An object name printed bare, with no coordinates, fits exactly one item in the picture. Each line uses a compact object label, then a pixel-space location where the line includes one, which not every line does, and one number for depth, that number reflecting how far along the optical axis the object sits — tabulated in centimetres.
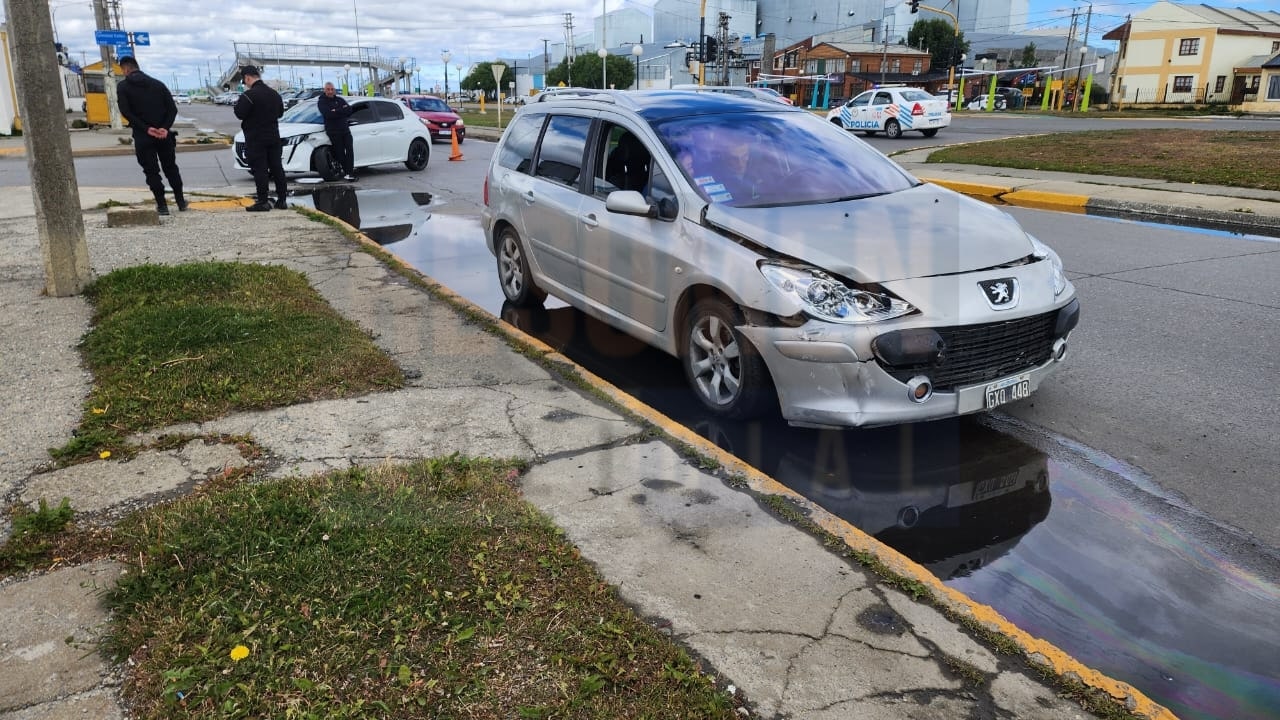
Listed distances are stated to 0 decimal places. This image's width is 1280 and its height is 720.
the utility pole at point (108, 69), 3450
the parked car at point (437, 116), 2950
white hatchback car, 1734
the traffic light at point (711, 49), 3900
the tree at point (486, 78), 12825
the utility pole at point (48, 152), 648
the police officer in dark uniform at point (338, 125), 1670
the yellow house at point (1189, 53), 6297
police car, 2909
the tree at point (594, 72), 10419
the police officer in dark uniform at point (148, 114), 1118
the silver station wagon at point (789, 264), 418
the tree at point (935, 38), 10056
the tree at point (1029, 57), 11138
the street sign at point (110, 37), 3497
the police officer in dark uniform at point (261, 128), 1191
